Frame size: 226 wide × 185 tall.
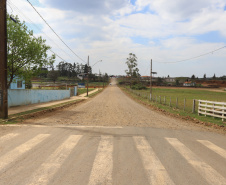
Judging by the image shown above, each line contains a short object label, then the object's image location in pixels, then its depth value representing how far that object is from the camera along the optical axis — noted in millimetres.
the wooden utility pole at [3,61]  10773
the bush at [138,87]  88000
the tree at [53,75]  135012
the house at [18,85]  27341
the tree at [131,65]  90875
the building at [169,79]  153750
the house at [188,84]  115938
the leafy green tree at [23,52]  16094
